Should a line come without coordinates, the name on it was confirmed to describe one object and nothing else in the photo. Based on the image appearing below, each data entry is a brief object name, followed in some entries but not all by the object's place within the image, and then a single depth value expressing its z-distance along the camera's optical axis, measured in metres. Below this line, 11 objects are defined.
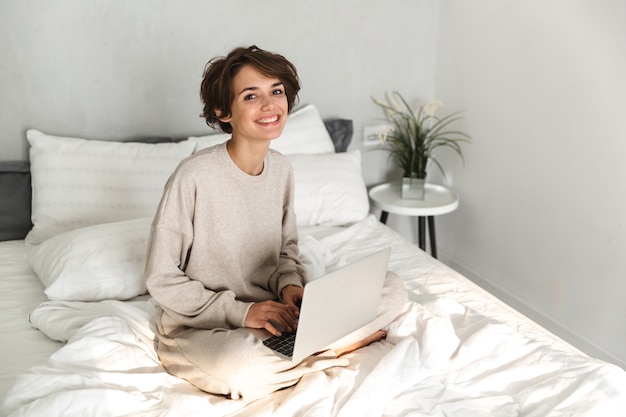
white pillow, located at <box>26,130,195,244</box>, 1.95
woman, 1.31
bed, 1.23
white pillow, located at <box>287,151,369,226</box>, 2.23
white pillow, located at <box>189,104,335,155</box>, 2.32
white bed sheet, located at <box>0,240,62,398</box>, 1.41
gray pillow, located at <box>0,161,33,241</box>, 1.99
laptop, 1.15
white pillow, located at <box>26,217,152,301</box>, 1.65
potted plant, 2.58
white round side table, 2.45
